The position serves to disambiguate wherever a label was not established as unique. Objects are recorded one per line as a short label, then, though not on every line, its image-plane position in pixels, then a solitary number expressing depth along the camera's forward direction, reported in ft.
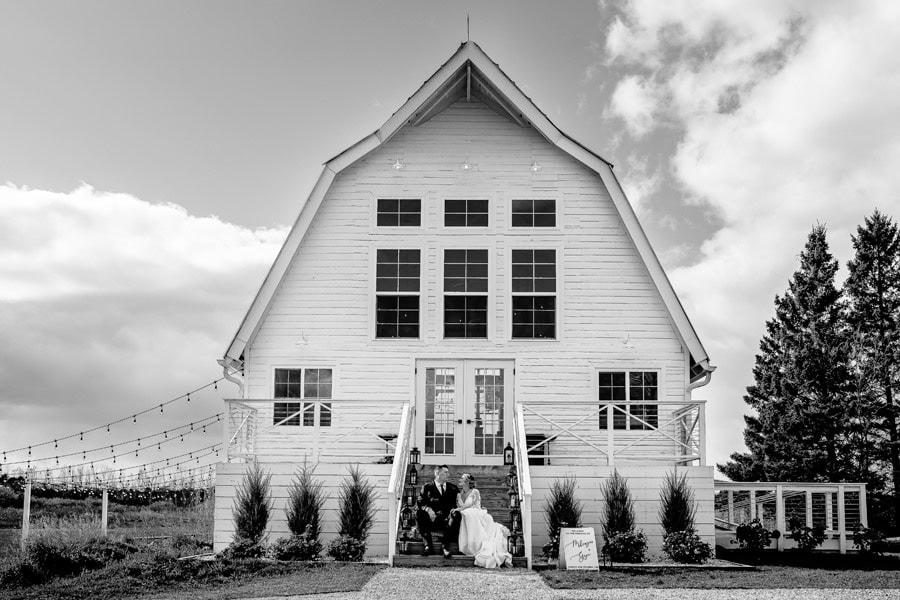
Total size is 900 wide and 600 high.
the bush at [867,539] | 60.44
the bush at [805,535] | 59.88
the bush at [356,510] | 53.78
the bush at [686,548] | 51.80
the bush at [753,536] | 56.85
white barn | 64.08
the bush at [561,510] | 53.72
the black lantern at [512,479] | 57.31
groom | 50.34
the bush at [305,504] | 54.39
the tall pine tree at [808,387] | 108.78
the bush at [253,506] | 54.44
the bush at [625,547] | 51.78
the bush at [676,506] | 54.34
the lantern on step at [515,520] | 52.26
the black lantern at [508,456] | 61.62
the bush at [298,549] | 51.16
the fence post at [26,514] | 64.18
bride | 47.85
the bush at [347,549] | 51.57
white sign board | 47.37
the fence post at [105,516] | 69.62
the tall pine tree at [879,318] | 108.58
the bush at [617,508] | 54.03
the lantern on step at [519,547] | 50.78
